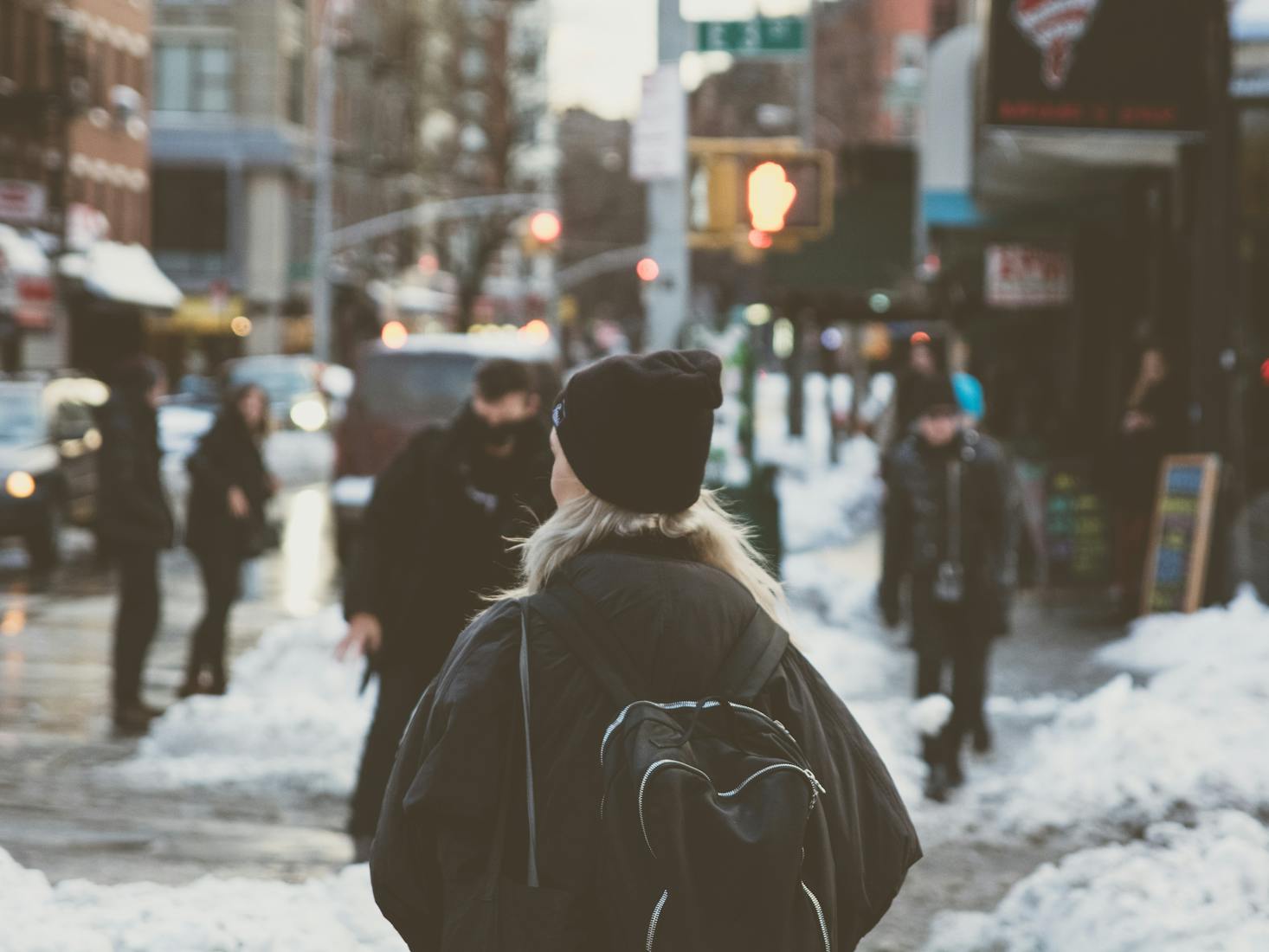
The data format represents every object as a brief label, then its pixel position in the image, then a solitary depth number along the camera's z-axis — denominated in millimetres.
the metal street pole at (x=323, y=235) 53159
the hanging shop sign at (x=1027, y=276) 20969
